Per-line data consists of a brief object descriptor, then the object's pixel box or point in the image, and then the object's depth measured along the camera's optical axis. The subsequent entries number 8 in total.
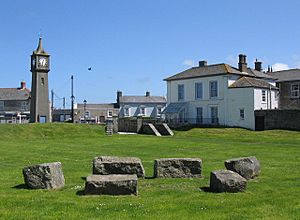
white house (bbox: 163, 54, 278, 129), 52.38
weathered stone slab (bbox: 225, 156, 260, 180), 13.33
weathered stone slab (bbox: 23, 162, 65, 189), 11.51
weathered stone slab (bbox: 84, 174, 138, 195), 10.52
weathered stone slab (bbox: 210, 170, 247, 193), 11.02
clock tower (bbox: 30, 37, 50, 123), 56.03
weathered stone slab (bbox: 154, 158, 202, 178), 13.49
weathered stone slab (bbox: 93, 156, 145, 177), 13.05
